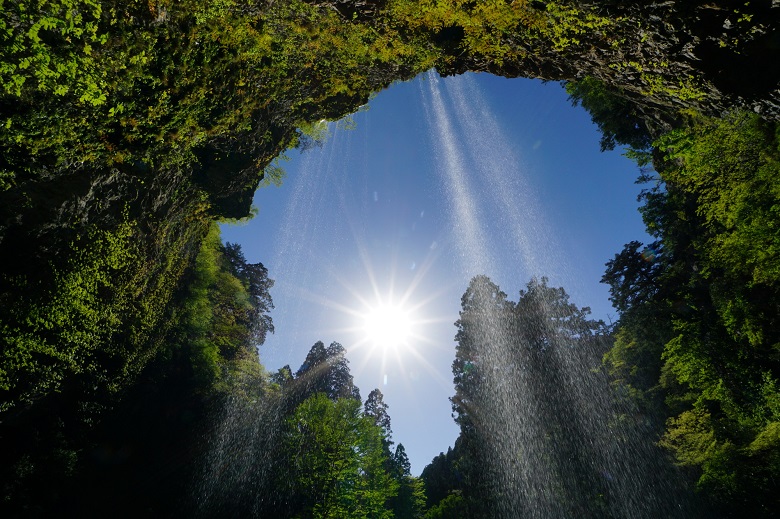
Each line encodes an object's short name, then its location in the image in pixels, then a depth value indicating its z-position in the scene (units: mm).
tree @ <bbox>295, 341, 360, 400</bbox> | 41344
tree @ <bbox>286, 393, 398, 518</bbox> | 19984
